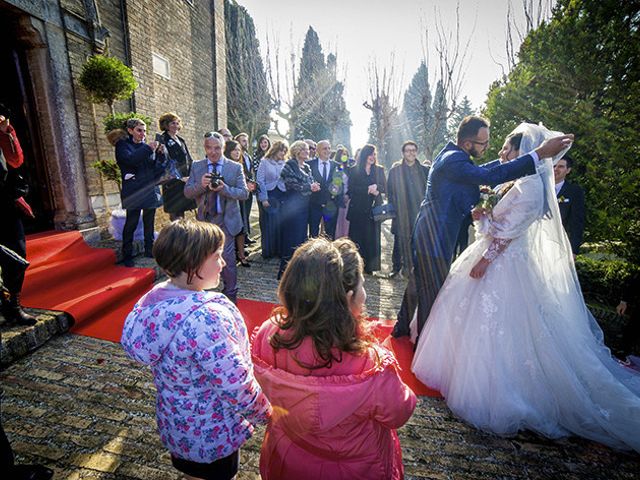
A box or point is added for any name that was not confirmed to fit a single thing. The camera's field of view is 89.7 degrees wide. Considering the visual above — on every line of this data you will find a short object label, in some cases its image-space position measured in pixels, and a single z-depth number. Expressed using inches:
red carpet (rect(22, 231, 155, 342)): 138.3
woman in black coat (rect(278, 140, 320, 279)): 211.2
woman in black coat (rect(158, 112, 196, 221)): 209.5
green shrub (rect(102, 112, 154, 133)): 220.7
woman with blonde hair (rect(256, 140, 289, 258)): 223.8
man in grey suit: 144.9
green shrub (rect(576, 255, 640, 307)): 159.5
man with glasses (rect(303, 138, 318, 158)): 335.2
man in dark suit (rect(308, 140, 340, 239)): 229.5
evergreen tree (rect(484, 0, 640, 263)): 151.1
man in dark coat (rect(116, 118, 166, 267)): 186.4
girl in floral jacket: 49.2
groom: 99.4
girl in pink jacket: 46.6
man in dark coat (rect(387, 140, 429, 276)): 214.2
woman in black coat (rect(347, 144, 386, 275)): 221.8
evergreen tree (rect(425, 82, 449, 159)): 512.7
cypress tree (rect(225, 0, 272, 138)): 794.8
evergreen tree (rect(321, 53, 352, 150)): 991.0
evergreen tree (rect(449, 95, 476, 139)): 1387.2
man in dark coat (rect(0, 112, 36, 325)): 111.8
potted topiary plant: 204.5
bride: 88.0
